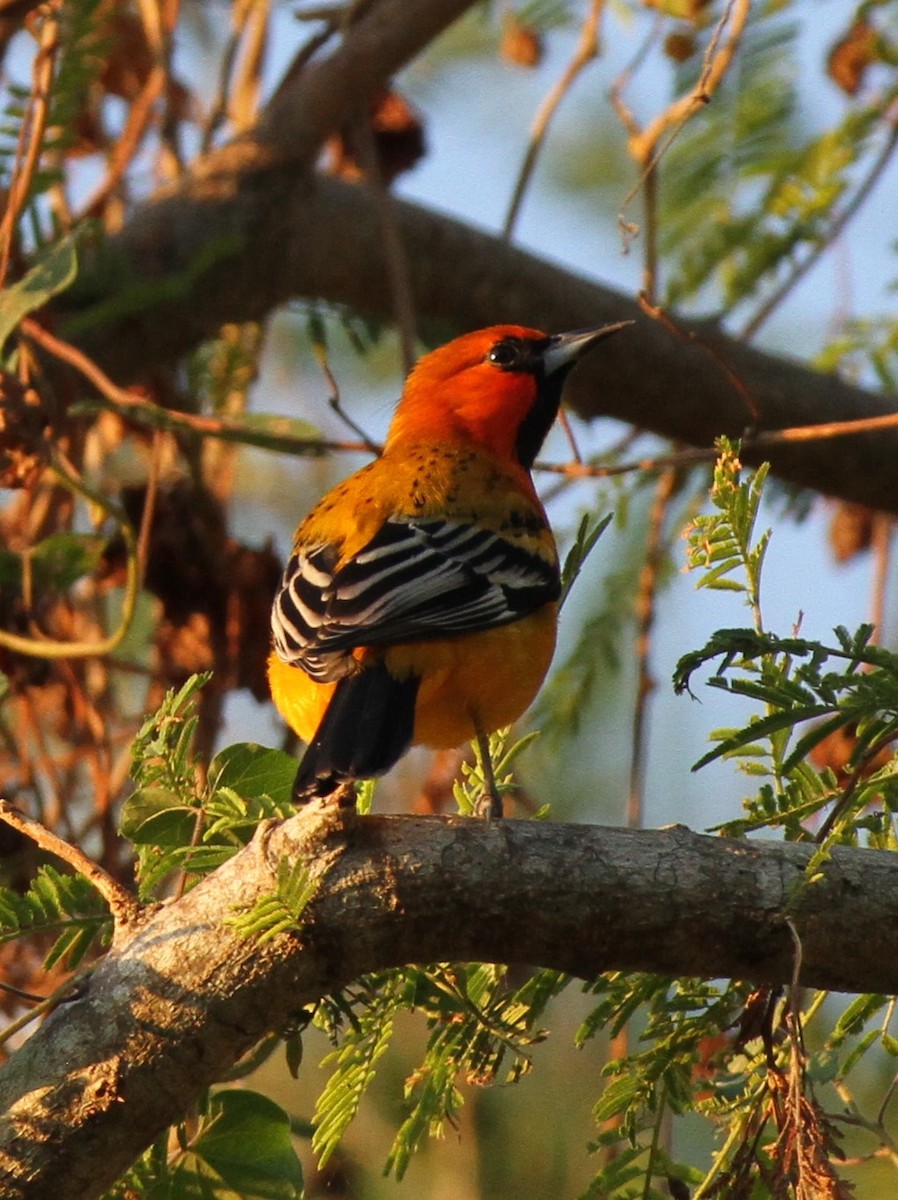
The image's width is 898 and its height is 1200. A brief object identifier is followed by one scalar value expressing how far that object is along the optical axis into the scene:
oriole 6.27
